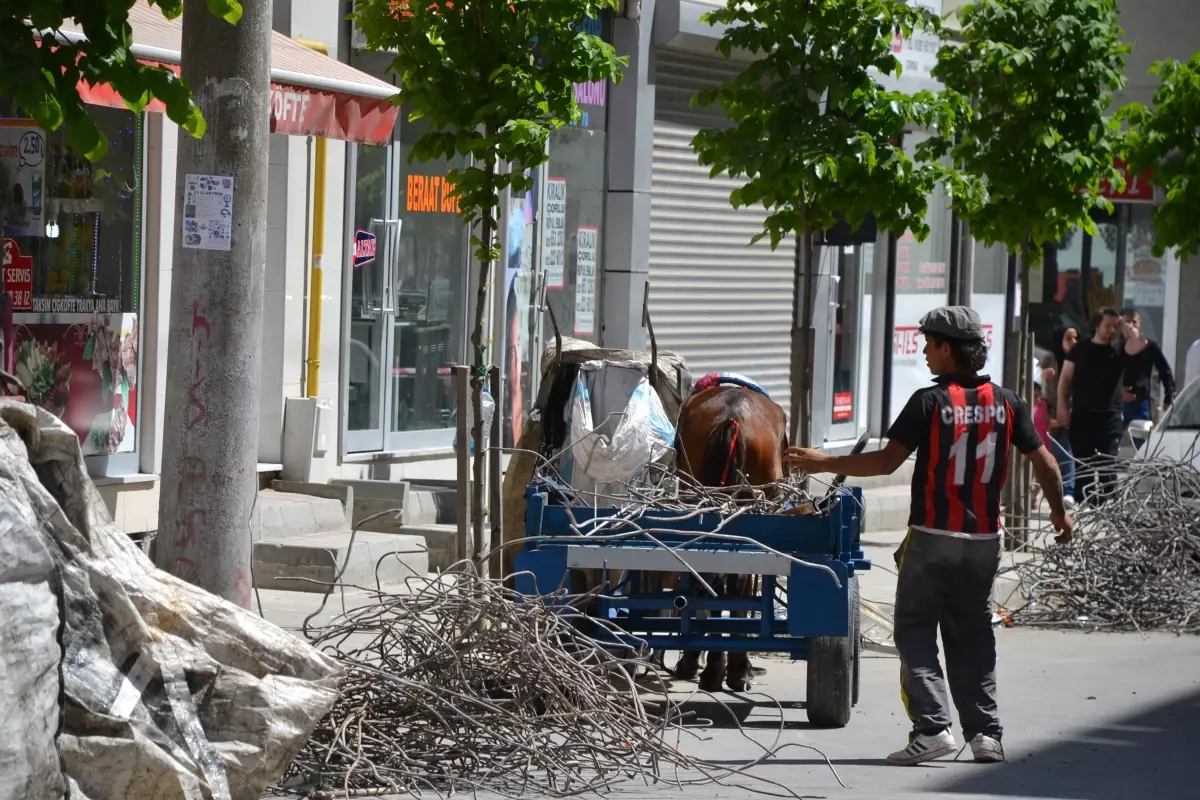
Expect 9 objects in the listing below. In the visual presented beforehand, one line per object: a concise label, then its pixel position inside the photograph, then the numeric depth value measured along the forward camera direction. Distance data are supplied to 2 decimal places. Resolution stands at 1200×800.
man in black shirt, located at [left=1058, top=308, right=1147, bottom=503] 33.31
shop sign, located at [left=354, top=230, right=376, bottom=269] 26.89
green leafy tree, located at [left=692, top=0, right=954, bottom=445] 24.39
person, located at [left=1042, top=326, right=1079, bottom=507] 36.37
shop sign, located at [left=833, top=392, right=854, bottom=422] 39.62
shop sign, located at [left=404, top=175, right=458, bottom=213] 28.05
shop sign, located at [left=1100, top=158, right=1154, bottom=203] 55.43
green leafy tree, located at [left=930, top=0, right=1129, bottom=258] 28.73
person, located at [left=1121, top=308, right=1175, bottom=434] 35.34
